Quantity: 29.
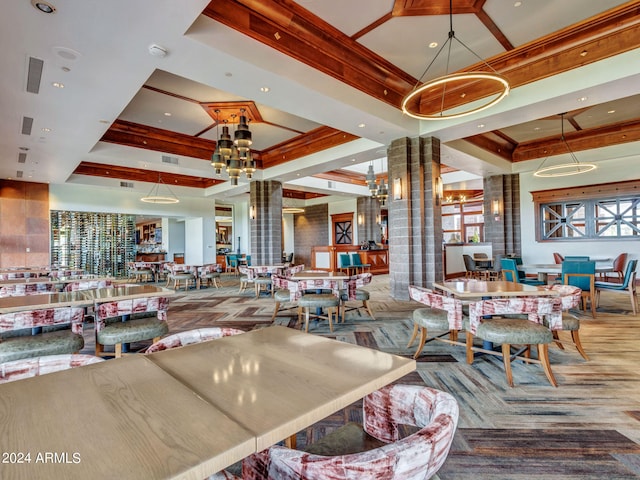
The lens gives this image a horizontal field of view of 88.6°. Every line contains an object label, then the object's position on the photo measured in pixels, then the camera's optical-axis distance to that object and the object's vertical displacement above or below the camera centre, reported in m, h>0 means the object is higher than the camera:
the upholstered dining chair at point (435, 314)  3.06 -0.70
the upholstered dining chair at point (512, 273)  5.58 -0.57
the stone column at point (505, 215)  9.76 +0.81
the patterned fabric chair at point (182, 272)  8.52 -0.66
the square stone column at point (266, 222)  9.52 +0.70
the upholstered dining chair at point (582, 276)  5.04 -0.54
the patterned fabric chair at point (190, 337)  1.65 -0.48
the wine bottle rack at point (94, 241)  10.61 +0.27
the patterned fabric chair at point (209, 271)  8.66 -0.65
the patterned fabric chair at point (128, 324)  2.81 -0.69
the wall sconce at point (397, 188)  6.41 +1.10
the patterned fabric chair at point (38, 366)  1.25 -0.45
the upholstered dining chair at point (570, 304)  3.00 -0.58
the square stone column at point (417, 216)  6.33 +0.54
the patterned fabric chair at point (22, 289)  4.16 -0.51
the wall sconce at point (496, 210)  9.75 +0.97
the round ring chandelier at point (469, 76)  3.52 +1.79
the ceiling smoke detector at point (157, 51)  3.32 +2.04
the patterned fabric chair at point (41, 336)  2.35 -0.69
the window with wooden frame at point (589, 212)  8.23 +0.77
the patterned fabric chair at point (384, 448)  0.71 -0.51
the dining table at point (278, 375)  0.86 -0.44
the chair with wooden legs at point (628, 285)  5.18 -0.71
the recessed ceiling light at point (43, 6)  2.66 +2.01
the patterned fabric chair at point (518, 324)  2.74 -0.73
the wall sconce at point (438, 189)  6.42 +1.08
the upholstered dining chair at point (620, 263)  6.77 -0.48
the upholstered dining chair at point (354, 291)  4.68 -0.67
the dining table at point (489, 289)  3.21 -0.49
